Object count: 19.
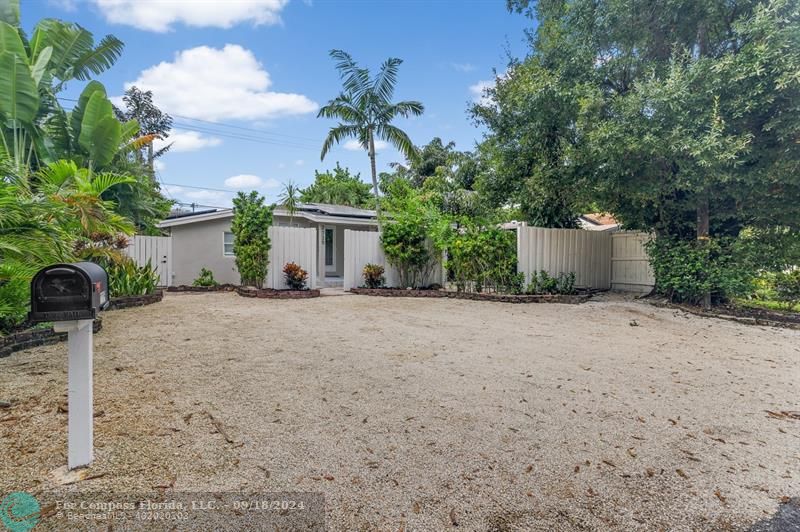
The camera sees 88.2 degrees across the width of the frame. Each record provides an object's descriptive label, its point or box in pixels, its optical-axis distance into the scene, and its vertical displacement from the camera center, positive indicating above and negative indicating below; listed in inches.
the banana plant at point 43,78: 282.7 +144.5
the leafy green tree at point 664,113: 277.1 +117.7
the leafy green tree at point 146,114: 922.1 +356.6
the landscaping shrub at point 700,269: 324.8 -2.0
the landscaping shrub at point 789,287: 322.0 -16.6
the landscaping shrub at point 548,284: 421.7 -17.7
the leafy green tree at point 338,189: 1083.3 +217.1
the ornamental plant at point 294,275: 442.6 -6.6
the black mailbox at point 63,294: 80.7 -4.6
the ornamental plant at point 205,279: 493.4 -11.4
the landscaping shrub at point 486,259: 413.7 +9.3
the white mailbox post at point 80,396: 88.8 -27.2
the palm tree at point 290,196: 504.7 +91.1
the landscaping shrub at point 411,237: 457.4 +34.7
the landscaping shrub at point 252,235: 434.9 +36.3
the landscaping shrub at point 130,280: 345.4 -8.6
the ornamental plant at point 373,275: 466.3 -7.3
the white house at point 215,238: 542.3 +42.6
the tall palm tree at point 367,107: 526.6 +209.4
